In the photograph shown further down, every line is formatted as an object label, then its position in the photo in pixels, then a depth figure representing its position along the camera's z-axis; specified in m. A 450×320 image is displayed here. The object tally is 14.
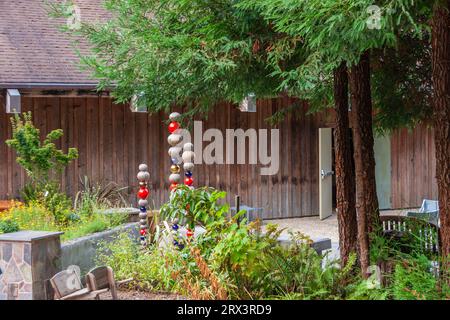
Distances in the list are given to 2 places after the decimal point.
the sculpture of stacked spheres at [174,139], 8.85
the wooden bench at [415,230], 7.77
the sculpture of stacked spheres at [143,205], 9.28
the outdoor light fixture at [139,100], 8.46
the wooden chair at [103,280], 6.82
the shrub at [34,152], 9.93
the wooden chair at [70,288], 6.70
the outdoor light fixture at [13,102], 11.73
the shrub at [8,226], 7.95
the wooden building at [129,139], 12.77
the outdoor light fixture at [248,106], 13.54
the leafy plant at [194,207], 7.31
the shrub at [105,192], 13.17
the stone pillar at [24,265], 7.12
